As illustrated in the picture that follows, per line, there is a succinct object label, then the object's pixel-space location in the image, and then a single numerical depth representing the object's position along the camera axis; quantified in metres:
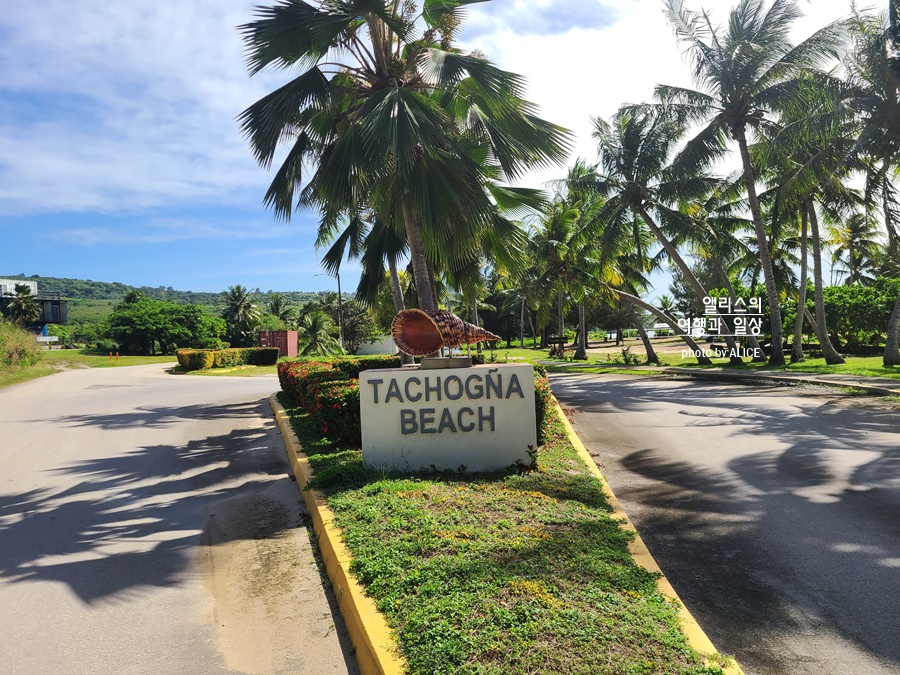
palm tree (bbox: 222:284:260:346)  74.38
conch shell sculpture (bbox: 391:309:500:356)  7.16
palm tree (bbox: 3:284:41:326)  67.31
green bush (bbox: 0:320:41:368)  27.14
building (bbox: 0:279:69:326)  75.19
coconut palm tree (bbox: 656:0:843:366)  19.69
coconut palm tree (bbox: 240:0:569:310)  8.40
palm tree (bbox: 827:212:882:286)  32.46
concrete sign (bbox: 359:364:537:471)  6.57
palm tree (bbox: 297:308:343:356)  31.58
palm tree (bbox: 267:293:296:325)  91.06
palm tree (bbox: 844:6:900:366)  16.23
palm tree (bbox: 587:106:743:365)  23.88
